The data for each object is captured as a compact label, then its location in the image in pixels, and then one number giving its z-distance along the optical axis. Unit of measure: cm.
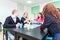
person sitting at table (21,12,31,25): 138
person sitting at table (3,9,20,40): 112
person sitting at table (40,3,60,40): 67
